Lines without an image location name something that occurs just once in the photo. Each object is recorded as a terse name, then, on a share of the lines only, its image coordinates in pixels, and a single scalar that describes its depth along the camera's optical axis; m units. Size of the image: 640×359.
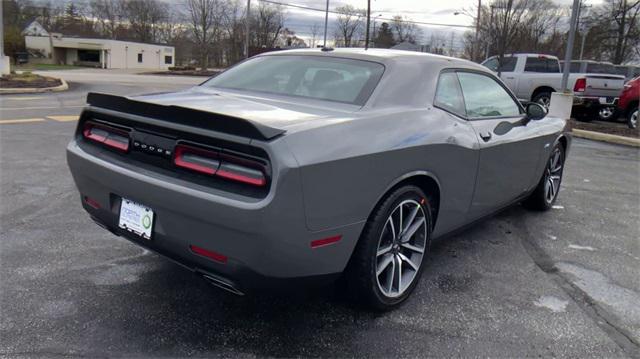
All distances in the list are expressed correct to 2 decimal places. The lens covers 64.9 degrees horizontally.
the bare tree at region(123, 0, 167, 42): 77.06
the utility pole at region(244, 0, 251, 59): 40.25
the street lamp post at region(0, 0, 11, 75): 19.12
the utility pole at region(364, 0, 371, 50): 38.85
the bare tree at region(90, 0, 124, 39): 79.88
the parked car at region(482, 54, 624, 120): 13.57
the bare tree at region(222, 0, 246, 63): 59.75
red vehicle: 12.19
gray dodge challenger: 2.22
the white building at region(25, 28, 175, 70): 64.44
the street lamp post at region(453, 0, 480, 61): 30.24
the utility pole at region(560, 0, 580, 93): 12.24
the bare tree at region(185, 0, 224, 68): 53.19
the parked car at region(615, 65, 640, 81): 18.89
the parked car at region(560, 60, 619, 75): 15.53
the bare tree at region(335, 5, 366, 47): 64.94
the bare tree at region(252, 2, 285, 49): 65.62
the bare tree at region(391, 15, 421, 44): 66.87
